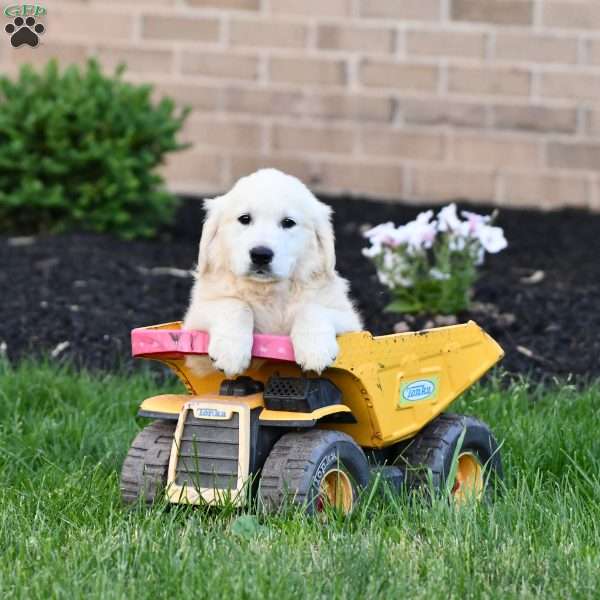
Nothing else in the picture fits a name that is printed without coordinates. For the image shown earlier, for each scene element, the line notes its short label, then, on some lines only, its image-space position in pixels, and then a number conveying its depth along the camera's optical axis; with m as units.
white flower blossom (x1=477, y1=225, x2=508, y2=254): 9.09
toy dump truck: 5.82
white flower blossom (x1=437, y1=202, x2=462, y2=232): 9.27
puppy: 5.79
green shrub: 11.69
